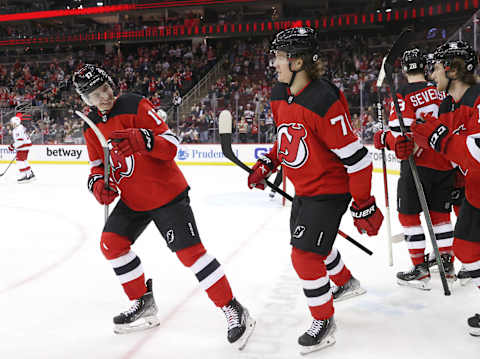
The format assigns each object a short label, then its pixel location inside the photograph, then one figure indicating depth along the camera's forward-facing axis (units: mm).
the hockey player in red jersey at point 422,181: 2781
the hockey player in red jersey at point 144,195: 2109
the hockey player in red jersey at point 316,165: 1912
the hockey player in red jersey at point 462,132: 1949
